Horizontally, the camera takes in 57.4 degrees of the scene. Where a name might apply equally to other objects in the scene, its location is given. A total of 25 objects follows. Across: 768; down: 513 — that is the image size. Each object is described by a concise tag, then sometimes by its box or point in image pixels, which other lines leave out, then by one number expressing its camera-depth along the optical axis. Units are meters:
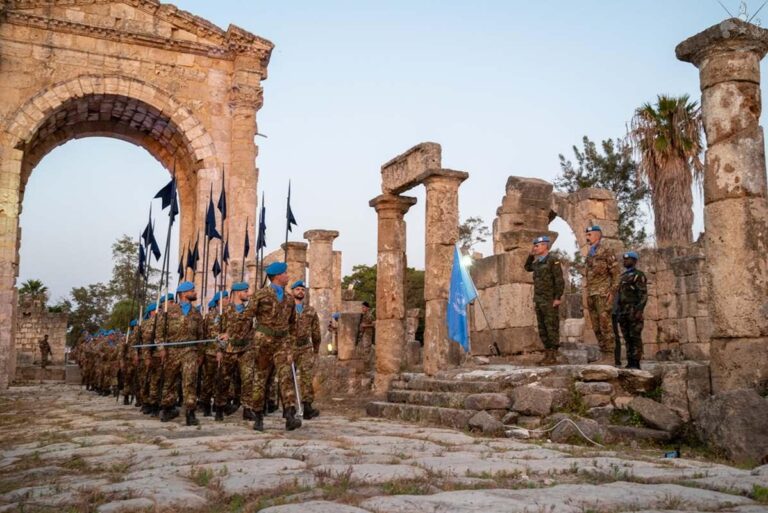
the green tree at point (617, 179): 35.12
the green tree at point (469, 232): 43.59
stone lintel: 12.07
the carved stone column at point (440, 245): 11.83
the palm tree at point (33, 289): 44.50
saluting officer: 10.23
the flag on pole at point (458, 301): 11.70
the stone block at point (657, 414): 7.02
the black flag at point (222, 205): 13.37
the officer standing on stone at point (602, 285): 9.40
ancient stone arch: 18.56
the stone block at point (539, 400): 7.98
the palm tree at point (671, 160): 22.36
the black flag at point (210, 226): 12.97
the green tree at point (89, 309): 55.22
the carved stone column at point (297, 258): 20.35
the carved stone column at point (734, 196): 7.40
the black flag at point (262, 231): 14.06
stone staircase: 7.30
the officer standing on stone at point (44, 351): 32.77
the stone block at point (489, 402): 8.45
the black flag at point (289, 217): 12.74
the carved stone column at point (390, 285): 12.98
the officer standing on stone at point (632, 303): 8.53
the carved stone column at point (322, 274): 20.86
